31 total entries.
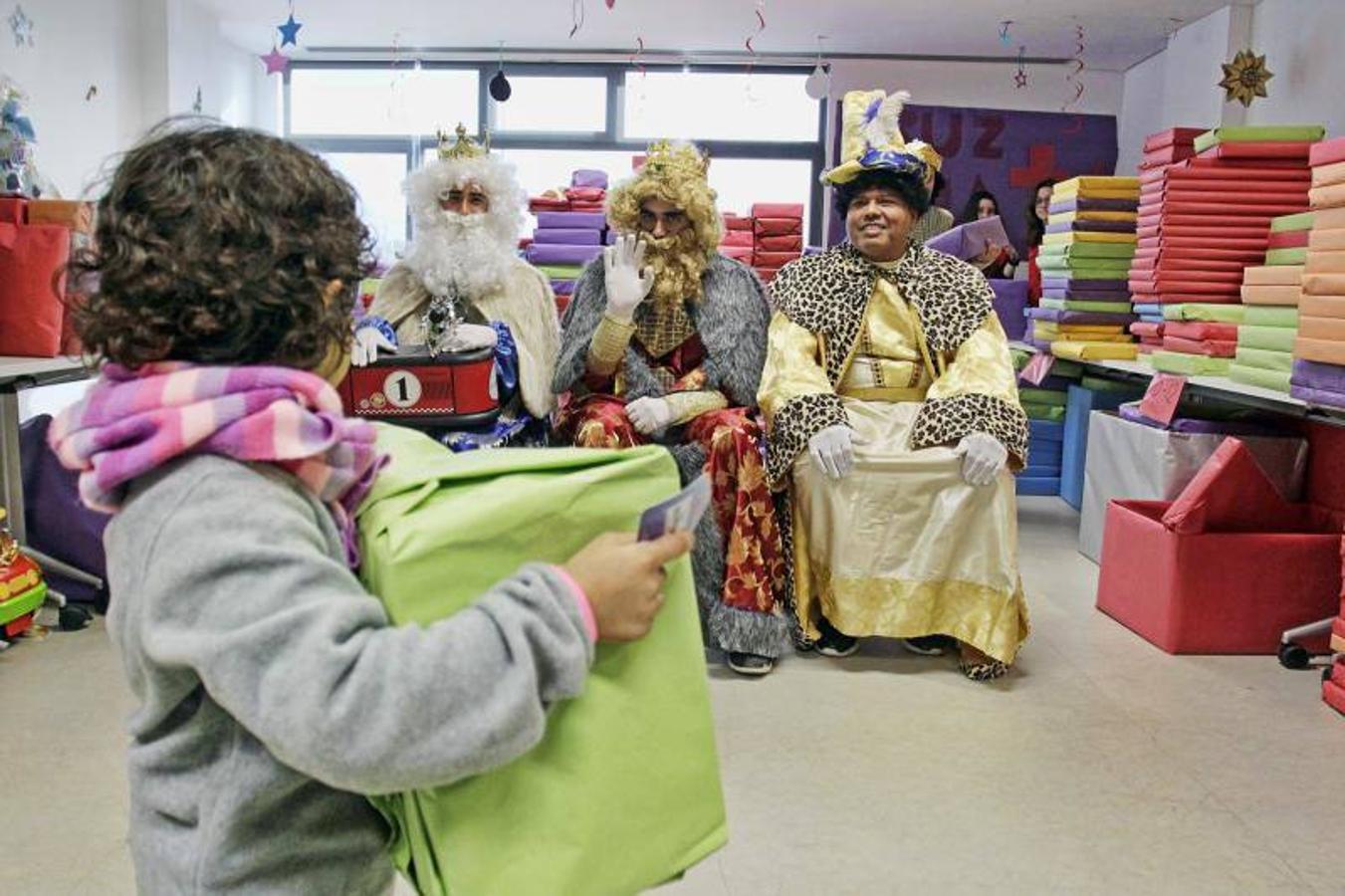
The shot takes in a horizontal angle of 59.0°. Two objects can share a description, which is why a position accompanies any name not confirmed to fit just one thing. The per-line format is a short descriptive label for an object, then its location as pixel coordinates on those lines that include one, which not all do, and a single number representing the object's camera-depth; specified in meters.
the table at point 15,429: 3.23
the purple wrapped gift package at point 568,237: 5.68
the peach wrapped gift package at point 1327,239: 2.81
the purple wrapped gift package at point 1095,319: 4.64
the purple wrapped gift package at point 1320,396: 2.79
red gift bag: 3.39
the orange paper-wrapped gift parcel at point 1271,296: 3.20
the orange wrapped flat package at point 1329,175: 2.80
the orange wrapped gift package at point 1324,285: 2.78
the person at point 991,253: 6.22
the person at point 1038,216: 6.34
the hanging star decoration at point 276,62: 6.93
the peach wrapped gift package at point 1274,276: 3.19
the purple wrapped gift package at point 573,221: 5.66
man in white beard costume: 3.50
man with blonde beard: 3.12
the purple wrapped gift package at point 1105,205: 4.61
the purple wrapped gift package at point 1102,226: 4.62
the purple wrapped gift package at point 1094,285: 4.64
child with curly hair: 0.76
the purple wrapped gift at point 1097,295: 4.64
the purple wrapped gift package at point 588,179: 6.09
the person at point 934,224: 5.90
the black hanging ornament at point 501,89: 7.52
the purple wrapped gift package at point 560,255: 5.61
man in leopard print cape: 3.02
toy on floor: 3.02
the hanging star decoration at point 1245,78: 5.11
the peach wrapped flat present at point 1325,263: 2.81
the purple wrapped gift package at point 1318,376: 2.81
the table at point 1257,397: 2.89
